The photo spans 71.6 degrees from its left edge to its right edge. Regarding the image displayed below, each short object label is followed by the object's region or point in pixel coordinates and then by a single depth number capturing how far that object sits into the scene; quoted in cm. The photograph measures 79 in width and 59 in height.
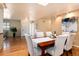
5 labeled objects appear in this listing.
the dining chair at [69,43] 153
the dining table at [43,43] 128
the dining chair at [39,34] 150
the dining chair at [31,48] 124
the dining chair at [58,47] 126
